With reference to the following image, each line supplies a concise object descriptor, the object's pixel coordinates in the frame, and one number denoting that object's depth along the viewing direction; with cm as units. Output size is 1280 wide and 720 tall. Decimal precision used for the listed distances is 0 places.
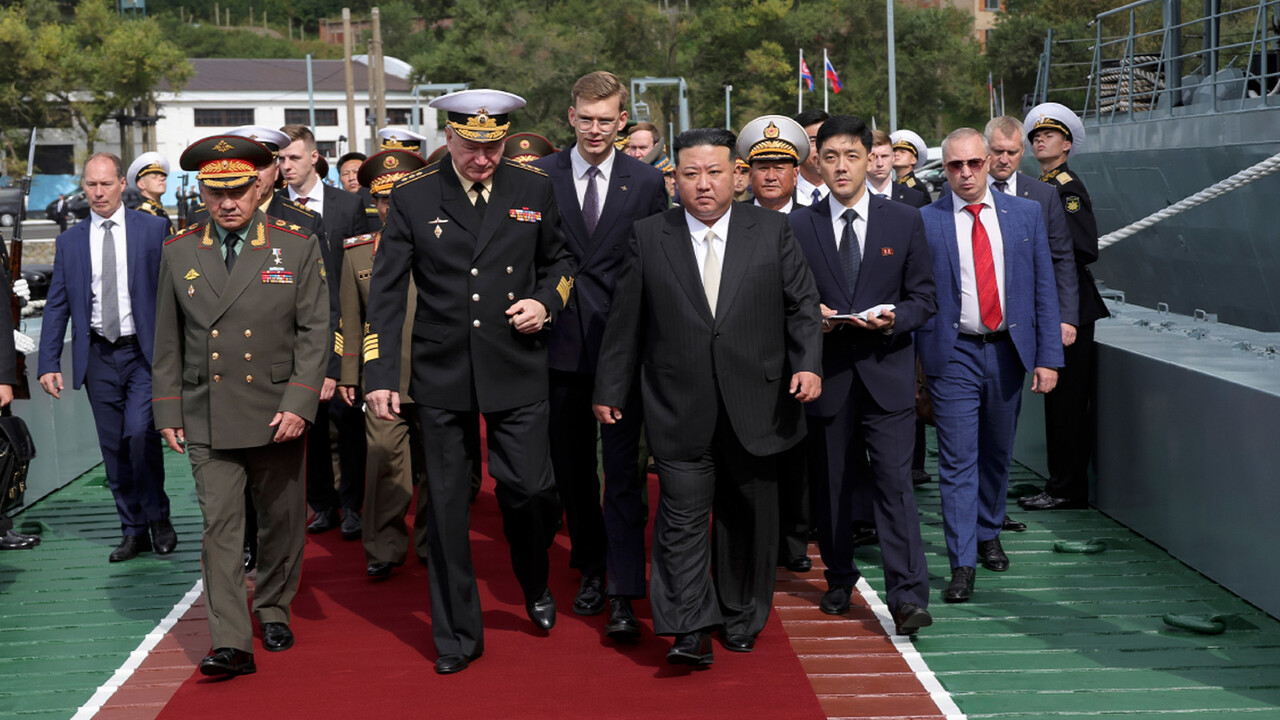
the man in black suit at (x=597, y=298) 602
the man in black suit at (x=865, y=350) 591
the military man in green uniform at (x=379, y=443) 703
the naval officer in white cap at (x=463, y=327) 555
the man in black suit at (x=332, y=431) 816
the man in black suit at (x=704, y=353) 546
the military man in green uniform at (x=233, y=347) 566
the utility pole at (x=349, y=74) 4669
